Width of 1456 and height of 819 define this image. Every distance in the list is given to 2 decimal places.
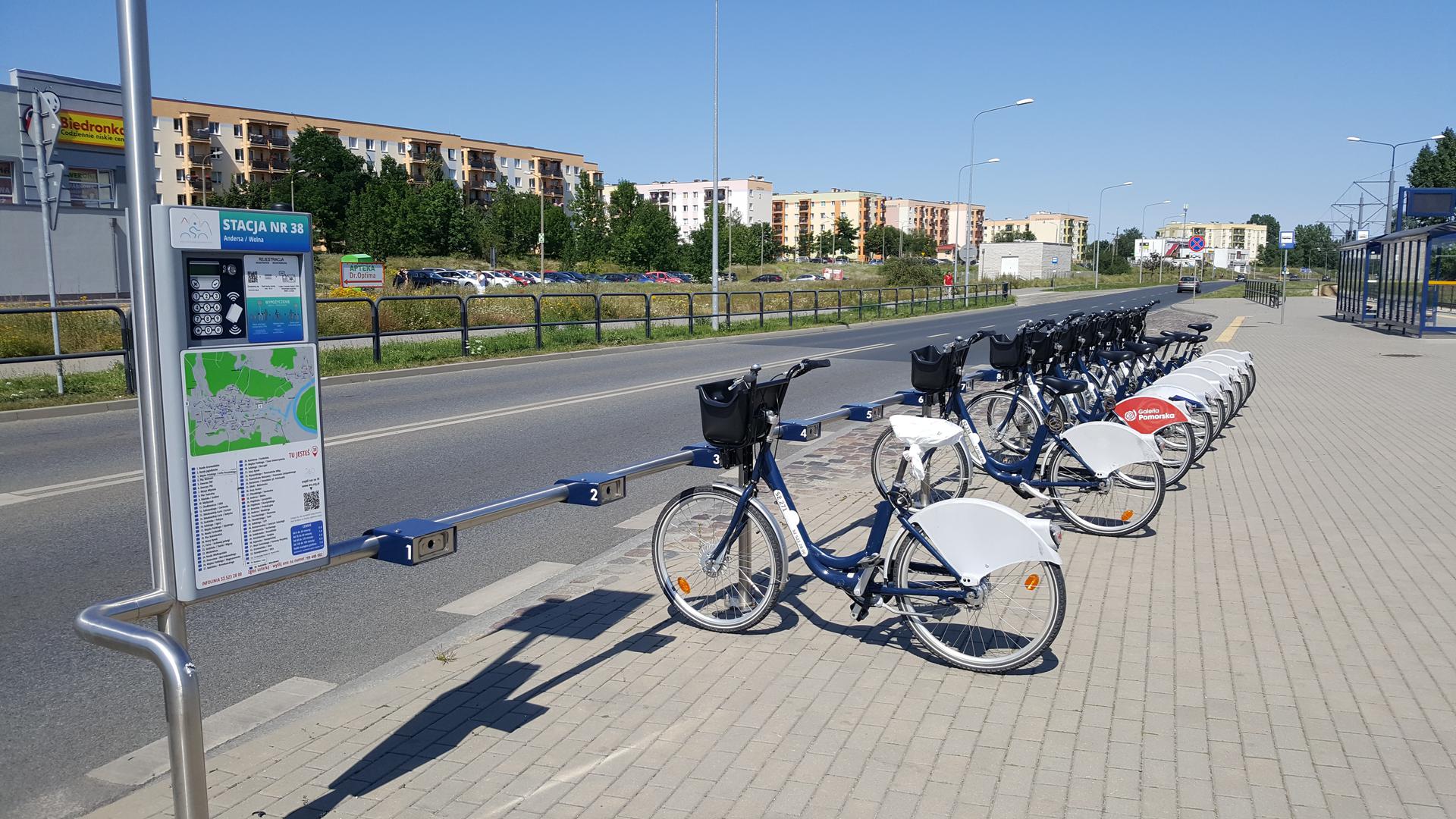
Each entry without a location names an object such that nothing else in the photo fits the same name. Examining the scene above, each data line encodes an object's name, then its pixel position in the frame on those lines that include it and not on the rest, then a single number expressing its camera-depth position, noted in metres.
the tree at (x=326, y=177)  91.06
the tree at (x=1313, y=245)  103.19
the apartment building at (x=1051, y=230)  193.38
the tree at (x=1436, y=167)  67.38
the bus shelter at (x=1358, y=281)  32.38
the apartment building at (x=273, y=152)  94.31
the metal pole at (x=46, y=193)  14.43
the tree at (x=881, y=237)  139.20
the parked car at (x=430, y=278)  45.19
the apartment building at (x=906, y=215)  193.88
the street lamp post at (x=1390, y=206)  44.79
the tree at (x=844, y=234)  146.75
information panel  2.79
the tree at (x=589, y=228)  80.69
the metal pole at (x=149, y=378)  2.62
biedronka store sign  38.25
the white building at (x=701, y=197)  158.75
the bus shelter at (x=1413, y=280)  25.58
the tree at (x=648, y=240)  75.44
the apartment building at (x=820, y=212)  183.38
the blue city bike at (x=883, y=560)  4.25
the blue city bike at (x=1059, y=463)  6.34
